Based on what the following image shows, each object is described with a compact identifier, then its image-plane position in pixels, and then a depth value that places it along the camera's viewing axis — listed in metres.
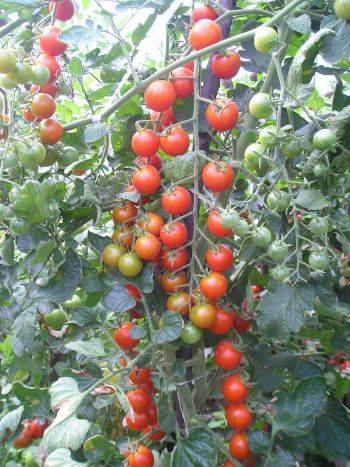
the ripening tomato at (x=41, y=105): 0.81
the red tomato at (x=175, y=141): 0.81
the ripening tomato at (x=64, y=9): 0.91
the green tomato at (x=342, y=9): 0.70
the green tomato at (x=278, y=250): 0.73
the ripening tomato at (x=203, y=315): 0.83
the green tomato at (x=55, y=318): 1.04
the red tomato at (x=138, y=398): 0.93
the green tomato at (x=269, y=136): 0.71
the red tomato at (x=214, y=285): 0.81
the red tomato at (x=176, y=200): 0.81
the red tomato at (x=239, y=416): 0.89
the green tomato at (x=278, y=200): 0.74
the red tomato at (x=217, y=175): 0.79
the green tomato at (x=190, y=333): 0.84
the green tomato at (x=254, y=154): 0.74
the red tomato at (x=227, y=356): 0.90
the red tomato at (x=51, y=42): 0.85
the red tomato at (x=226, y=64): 0.81
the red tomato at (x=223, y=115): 0.79
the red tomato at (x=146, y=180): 0.82
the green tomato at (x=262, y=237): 0.74
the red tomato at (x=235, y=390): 0.89
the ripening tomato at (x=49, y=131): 0.83
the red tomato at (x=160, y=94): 0.78
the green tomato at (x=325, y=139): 0.69
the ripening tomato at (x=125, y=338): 0.93
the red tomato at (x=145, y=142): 0.81
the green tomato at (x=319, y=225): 0.72
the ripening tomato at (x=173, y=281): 0.87
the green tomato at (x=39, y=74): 0.79
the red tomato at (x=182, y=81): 0.83
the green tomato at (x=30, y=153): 0.77
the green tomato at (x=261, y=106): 0.72
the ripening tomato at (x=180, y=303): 0.86
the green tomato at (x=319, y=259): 0.73
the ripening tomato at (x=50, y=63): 0.86
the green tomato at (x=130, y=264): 0.84
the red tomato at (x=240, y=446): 0.91
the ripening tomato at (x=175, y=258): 0.84
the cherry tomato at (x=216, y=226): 0.79
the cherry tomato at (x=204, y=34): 0.75
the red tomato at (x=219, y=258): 0.83
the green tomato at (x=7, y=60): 0.74
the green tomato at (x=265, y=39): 0.70
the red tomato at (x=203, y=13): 0.84
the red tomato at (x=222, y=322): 0.87
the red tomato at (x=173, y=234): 0.81
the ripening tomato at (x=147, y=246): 0.82
